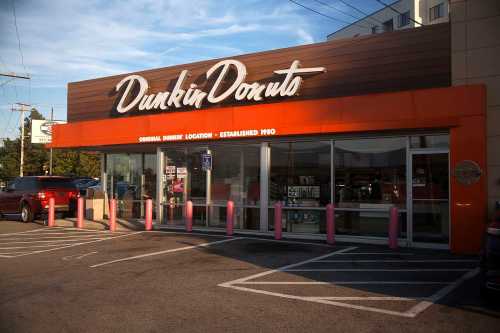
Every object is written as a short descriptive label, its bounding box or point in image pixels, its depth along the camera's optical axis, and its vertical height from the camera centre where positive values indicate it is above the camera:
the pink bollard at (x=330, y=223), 12.34 -0.84
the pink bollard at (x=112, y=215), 15.70 -0.89
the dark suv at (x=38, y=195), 19.11 -0.34
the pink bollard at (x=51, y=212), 17.62 -0.90
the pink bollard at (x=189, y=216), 15.24 -0.85
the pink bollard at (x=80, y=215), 16.84 -0.95
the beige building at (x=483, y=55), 11.34 +3.15
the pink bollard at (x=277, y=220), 13.23 -0.82
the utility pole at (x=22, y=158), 49.25 +2.76
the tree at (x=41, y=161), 50.56 +2.59
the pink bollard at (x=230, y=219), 14.16 -0.86
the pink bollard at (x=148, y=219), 15.45 -0.99
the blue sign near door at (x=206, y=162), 15.61 +0.82
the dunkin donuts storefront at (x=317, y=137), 11.62 +1.48
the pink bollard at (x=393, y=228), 11.58 -0.87
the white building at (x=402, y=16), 44.25 +16.63
